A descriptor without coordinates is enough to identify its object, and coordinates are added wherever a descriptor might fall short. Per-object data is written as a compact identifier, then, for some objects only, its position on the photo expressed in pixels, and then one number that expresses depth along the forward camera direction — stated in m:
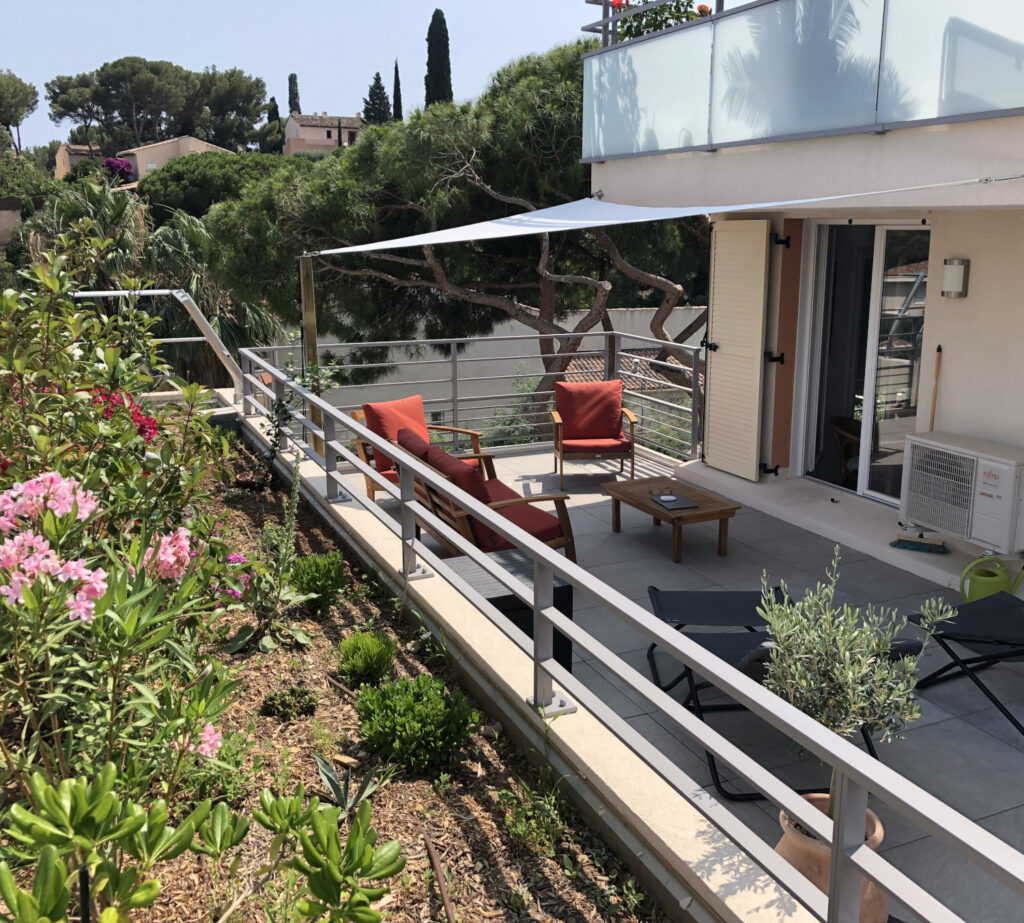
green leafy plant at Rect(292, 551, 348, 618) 4.42
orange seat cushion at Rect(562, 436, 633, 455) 8.01
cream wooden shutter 7.63
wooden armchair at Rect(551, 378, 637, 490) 8.29
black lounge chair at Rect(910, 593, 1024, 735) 4.10
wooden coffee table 6.17
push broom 6.13
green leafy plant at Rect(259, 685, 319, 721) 3.47
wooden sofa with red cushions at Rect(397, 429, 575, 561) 5.16
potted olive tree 2.73
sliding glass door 6.73
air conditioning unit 5.51
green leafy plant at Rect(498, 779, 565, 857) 2.82
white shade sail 5.84
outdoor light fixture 5.93
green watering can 5.24
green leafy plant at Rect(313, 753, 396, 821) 2.82
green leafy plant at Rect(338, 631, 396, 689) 3.73
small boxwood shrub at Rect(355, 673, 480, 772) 3.14
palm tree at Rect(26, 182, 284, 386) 17.16
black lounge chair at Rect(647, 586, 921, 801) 3.83
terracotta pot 2.51
